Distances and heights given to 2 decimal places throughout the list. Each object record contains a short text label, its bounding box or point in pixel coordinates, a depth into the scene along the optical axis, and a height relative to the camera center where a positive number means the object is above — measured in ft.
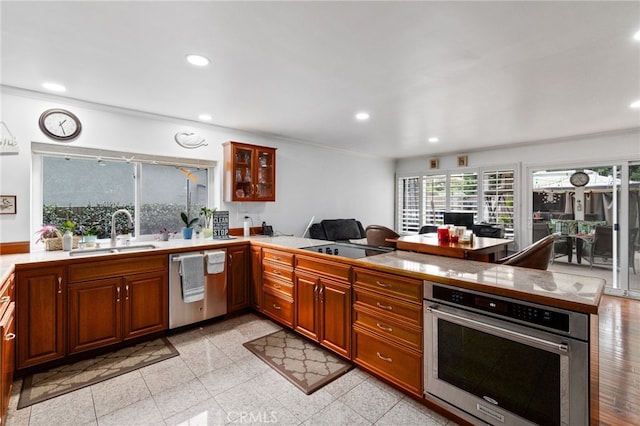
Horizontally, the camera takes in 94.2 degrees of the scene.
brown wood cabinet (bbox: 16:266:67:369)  7.41 -2.61
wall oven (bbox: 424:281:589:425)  4.43 -2.49
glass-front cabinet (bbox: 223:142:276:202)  13.00 +1.85
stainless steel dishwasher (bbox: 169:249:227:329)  9.89 -3.06
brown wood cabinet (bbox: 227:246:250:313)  11.32 -2.52
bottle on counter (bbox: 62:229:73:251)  9.20 -0.86
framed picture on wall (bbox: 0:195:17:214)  8.67 +0.28
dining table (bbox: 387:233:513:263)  8.74 -1.07
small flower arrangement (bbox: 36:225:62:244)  9.21 -0.61
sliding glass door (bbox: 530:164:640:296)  14.28 -0.38
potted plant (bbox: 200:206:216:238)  12.62 -0.26
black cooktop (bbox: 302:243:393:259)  8.66 -1.17
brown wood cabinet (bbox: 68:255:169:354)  8.23 -2.64
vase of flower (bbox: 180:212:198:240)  12.00 -0.61
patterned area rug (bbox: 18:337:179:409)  6.92 -4.14
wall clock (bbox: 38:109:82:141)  9.32 +2.87
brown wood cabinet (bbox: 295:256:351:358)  7.98 -2.61
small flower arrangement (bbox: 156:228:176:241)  11.82 -0.87
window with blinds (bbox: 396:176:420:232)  22.38 +0.63
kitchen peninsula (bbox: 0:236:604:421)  5.01 -1.56
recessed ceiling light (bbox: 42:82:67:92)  8.56 +3.73
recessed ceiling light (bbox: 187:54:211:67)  6.99 +3.70
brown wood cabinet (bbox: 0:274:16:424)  5.32 -2.50
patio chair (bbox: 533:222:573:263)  16.39 -1.51
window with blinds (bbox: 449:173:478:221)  19.31 +1.31
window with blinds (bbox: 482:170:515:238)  17.80 +0.90
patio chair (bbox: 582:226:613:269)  14.93 -1.81
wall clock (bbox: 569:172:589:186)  15.52 +1.75
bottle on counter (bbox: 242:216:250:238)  13.44 -0.73
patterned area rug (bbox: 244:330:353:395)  7.42 -4.12
